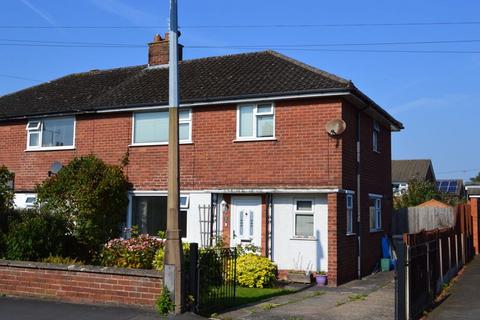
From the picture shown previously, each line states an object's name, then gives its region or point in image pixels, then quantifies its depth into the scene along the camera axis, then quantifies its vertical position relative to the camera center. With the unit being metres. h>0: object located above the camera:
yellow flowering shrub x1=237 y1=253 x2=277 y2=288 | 13.32 -1.55
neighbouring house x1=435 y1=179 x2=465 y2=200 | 41.59 +1.62
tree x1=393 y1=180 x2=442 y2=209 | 33.50 +0.75
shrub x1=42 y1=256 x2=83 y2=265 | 11.73 -1.13
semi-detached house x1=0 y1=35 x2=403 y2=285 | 14.97 +1.59
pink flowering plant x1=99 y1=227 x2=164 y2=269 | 12.02 -1.00
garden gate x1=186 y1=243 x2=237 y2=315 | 9.58 -1.29
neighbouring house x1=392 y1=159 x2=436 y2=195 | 52.84 +3.63
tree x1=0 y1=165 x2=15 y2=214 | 13.86 +0.34
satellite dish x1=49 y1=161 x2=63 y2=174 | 17.85 +1.21
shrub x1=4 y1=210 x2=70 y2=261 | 12.09 -0.69
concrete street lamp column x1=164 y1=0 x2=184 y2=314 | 9.37 +0.19
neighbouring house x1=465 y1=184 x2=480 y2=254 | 23.58 -0.51
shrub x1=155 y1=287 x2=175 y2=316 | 9.35 -1.62
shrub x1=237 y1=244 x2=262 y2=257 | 14.34 -1.10
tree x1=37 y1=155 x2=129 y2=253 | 16.00 +0.26
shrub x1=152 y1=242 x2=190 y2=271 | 11.59 -1.10
